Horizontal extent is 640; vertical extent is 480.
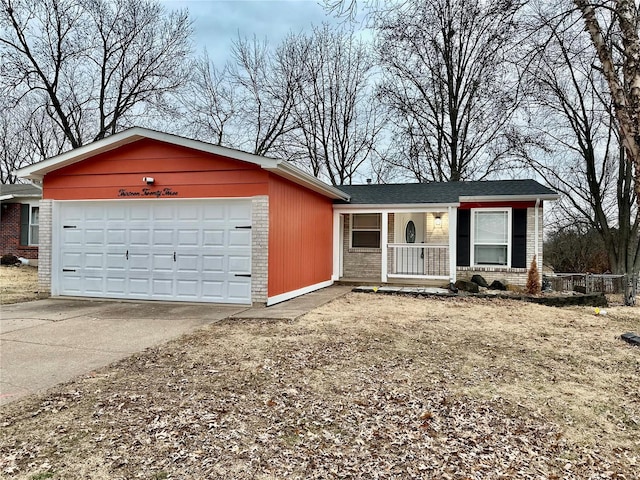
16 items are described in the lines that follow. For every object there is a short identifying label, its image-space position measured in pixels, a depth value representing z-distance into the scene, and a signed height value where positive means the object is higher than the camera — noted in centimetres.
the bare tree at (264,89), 2169 +830
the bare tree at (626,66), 507 +233
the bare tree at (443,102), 1870 +701
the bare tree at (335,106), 2200 +765
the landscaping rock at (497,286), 1128 -112
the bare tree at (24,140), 2603 +678
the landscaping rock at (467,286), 1068 -108
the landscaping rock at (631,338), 584 -133
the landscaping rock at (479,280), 1141 -97
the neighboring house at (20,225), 1708 +65
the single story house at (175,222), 816 +44
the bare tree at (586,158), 1531 +374
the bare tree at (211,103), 2131 +740
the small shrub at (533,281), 1073 -92
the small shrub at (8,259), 1589 -76
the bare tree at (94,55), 1667 +828
